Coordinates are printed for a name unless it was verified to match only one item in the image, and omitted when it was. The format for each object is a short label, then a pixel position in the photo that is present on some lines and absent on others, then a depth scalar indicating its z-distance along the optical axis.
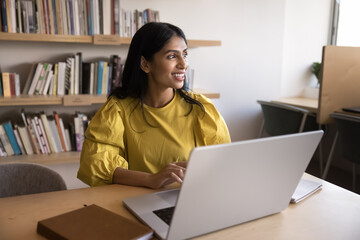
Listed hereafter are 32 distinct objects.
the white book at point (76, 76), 2.72
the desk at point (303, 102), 3.25
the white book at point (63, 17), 2.58
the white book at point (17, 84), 2.62
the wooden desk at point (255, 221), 0.98
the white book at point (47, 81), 2.65
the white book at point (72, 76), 2.70
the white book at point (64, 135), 2.72
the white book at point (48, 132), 2.67
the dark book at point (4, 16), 2.46
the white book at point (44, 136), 2.65
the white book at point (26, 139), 2.63
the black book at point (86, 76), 2.76
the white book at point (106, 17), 2.69
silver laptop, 0.80
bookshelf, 2.52
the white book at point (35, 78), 2.63
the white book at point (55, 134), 2.70
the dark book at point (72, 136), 2.78
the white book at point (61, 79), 2.67
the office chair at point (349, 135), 2.47
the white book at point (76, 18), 2.62
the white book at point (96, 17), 2.66
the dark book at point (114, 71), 2.83
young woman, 1.53
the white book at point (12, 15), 2.48
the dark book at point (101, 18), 2.67
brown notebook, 0.90
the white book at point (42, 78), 2.65
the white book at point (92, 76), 2.76
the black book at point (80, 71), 2.72
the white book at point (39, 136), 2.64
